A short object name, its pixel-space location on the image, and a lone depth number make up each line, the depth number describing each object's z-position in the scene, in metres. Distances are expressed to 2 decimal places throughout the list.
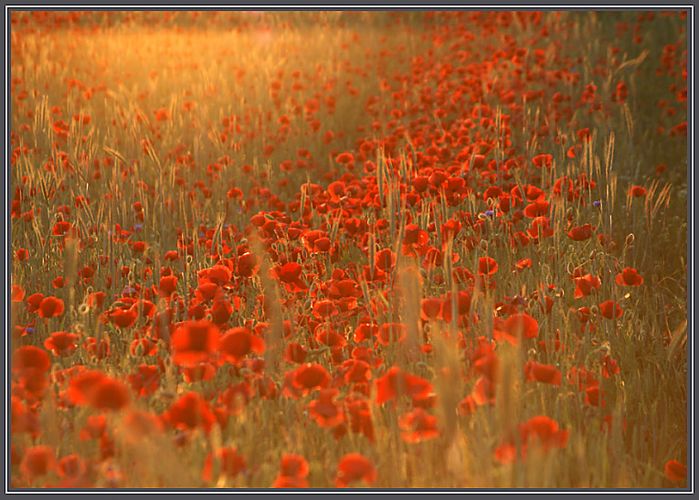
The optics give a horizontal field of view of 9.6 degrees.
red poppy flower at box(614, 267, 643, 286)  6.31
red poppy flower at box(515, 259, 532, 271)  6.52
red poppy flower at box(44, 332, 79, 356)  6.06
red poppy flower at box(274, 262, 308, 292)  6.33
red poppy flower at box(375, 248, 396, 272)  6.37
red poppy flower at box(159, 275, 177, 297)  6.29
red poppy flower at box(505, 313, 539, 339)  6.01
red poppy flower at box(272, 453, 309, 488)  5.77
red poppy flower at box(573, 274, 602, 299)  6.34
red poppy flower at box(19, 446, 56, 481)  5.80
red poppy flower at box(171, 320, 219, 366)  5.91
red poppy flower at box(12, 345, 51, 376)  5.91
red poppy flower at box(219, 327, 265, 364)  5.93
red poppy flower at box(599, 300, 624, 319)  6.27
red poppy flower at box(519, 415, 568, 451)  5.83
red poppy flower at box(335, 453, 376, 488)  5.79
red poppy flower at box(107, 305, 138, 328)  6.14
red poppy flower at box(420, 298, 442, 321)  6.10
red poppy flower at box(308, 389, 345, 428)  5.91
